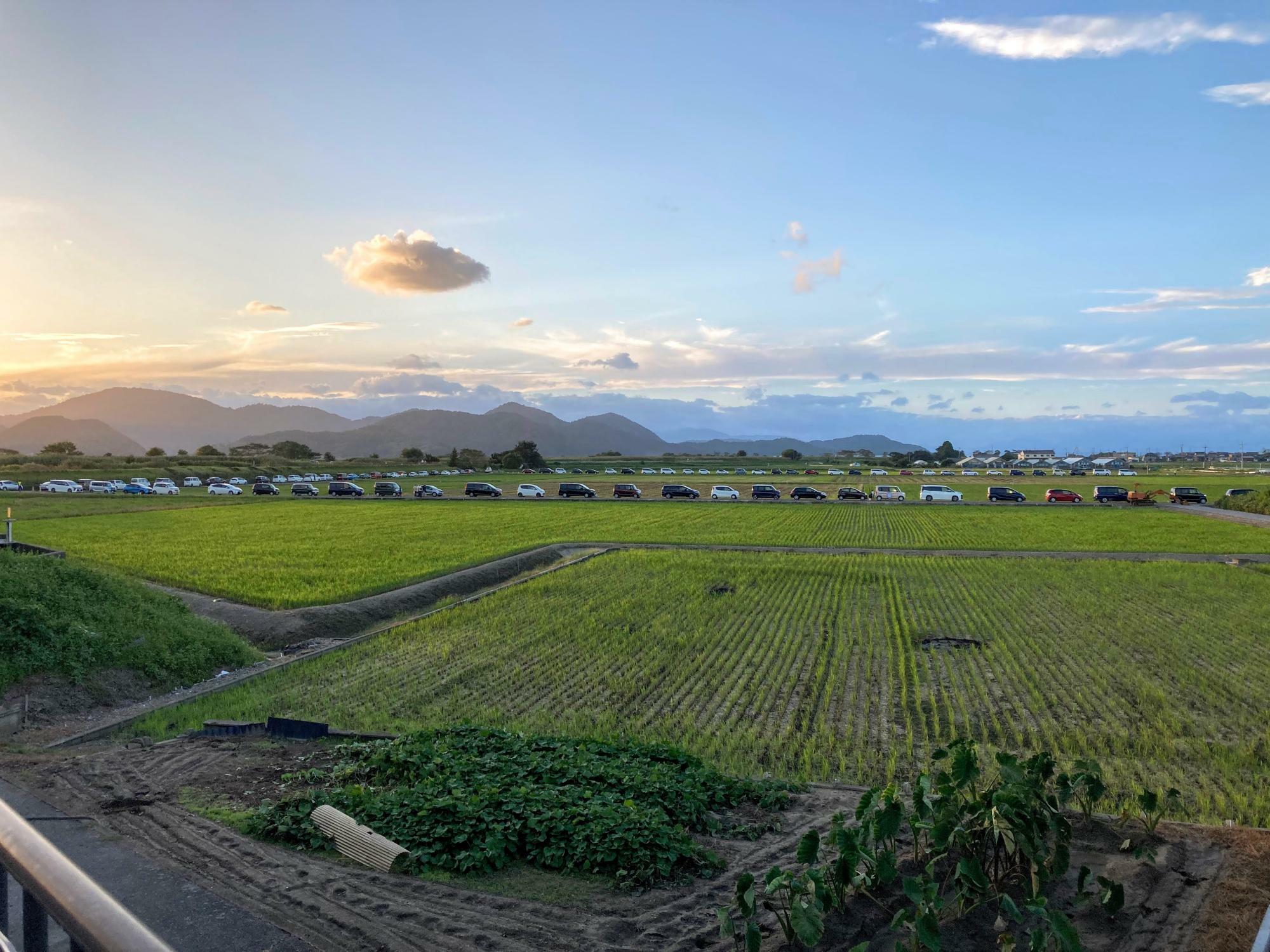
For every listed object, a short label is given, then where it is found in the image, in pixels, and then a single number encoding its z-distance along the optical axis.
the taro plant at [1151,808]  7.32
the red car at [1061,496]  58.62
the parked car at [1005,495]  60.75
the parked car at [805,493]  62.50
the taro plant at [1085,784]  6.95
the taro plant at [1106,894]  6.05
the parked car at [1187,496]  57.31
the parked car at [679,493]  64.77
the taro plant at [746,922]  5.41
